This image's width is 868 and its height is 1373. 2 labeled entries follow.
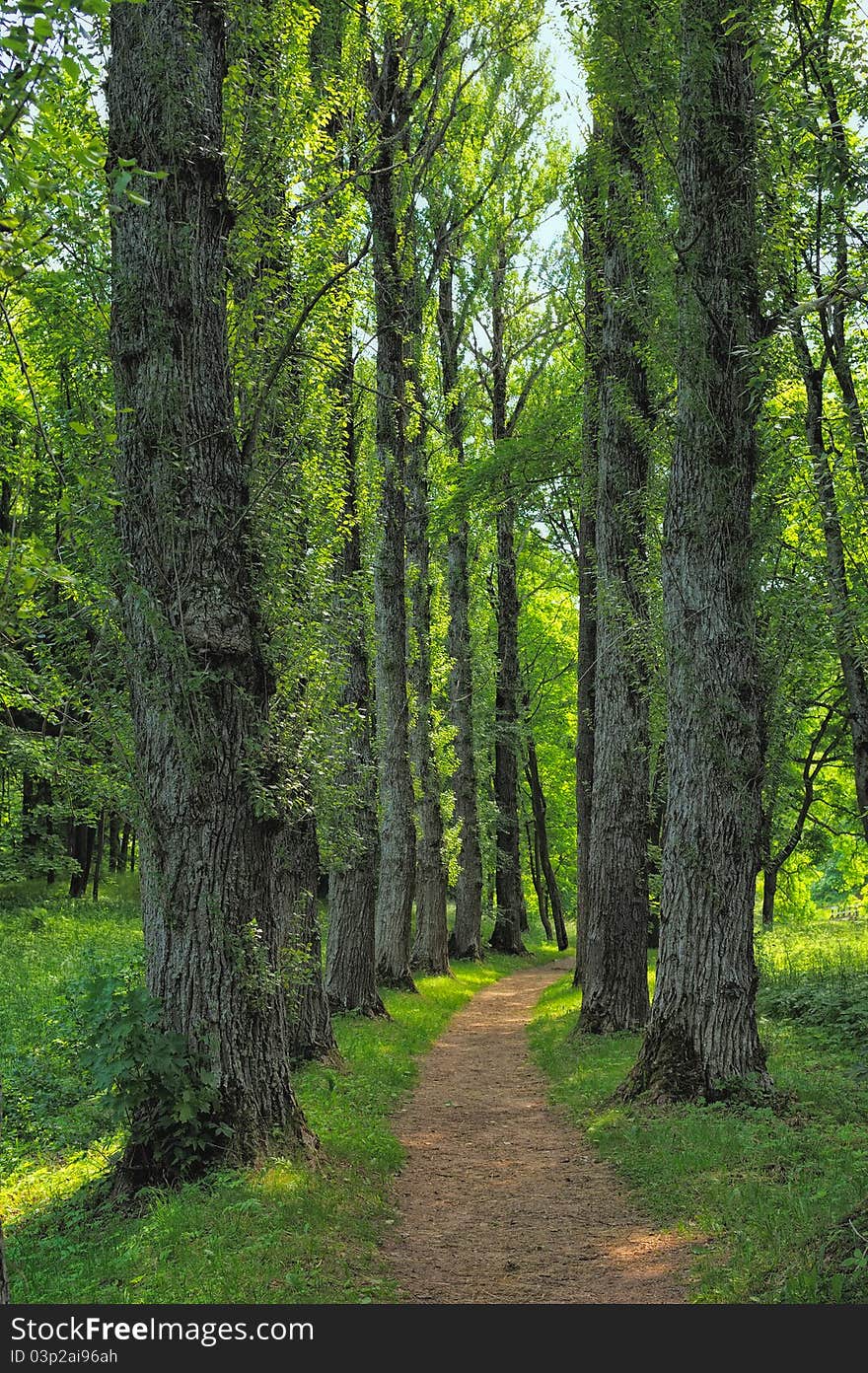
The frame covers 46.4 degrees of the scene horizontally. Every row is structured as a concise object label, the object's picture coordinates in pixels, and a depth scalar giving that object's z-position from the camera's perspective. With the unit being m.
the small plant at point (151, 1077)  5.91
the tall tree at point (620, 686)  11.88
